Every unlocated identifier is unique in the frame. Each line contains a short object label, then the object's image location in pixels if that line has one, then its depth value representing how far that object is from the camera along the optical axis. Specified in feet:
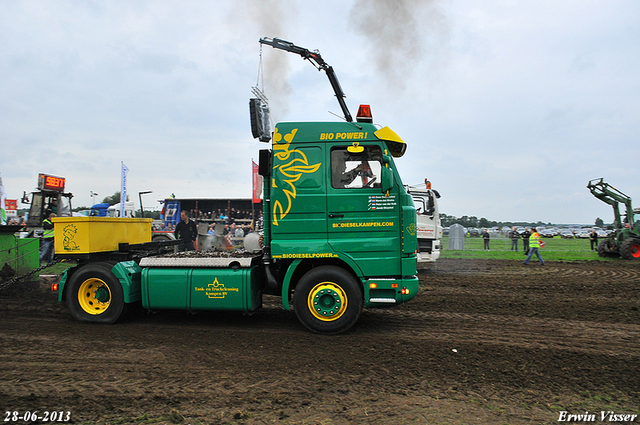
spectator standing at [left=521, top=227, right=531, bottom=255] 73.64
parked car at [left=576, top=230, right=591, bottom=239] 147.08
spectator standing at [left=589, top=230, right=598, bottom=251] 78.28
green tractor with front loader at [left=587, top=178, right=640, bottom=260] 57.97
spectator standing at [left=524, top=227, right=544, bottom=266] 50.50
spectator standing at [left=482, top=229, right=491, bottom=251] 77.71
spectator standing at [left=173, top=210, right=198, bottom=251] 31.89
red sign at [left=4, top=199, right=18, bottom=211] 103.83
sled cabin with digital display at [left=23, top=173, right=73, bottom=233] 46.03
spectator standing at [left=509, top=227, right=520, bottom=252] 78.85
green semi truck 17.83
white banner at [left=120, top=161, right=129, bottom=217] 60.68
